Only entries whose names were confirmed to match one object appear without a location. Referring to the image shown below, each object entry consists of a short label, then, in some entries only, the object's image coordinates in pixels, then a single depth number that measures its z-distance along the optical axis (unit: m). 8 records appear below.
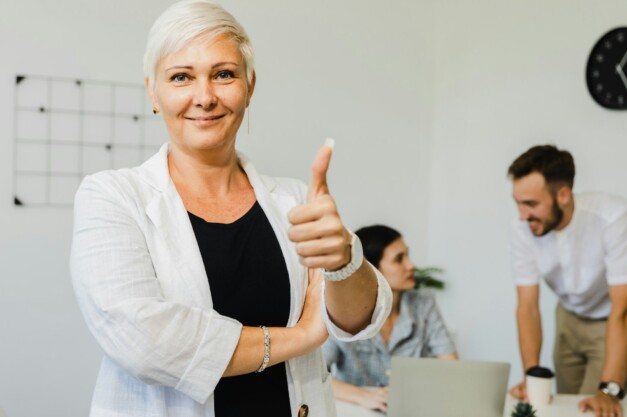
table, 2.46
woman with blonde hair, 1.16
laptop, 1.93
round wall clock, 3.90
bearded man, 3.15
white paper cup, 2.57
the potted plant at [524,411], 2.10
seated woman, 2.98
